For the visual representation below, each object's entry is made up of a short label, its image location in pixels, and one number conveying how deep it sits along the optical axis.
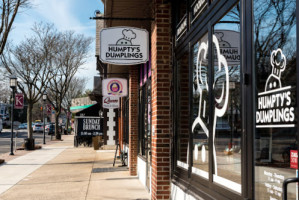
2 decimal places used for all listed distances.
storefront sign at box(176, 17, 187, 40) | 5.51
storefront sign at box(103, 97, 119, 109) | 15.51
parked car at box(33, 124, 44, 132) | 54.84
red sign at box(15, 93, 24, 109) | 19.07
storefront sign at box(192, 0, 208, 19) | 4.55
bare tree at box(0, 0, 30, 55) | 15.39
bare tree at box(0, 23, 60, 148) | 26.03
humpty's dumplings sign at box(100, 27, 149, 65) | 6.68
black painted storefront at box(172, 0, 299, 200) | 2.58
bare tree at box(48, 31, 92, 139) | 30.82
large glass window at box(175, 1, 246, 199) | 3.49
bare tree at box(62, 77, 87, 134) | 54.88
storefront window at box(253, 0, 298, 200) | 2.48
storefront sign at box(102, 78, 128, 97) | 12.75
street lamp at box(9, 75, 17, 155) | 18.61
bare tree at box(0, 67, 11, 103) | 60.94
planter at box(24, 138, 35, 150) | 22.34
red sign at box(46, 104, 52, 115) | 33.25
